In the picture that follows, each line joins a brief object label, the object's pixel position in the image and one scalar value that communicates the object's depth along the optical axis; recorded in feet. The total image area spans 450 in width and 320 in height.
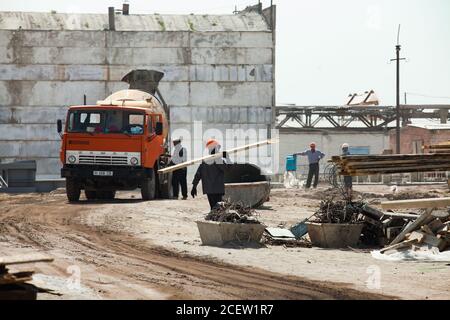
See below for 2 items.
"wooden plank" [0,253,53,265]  29.73
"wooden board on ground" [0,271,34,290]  29.14
